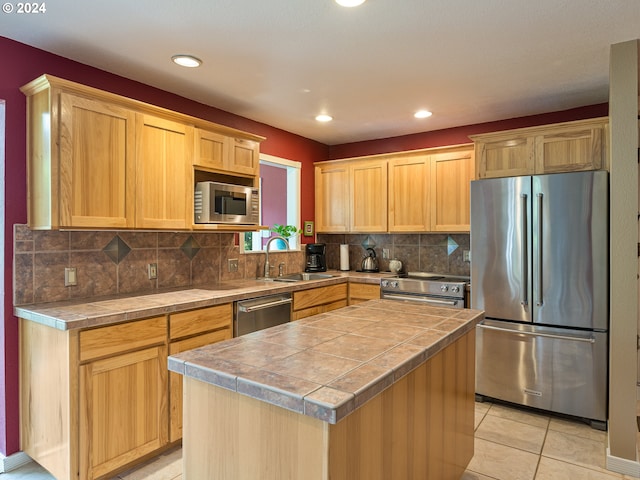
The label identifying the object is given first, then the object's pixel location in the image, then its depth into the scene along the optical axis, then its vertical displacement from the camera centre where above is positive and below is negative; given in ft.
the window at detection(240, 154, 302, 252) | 14.61 +1.73
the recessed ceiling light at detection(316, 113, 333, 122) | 12.88 +3.77
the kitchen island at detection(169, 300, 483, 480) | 3.75 -1.77
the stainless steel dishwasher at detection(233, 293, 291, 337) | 9.78 -2.00
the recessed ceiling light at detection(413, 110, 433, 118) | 12.37 +3.74
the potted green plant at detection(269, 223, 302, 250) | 14.03 +0.16
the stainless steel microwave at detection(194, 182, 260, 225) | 10.18 +0.82
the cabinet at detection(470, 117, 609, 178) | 10.28 +2.27
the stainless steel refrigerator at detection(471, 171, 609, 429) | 9.50 -1.36
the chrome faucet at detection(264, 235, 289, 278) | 13.23 -0.88
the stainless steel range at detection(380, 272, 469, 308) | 12.05 -1.70
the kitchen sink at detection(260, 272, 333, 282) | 13.94 -1.45
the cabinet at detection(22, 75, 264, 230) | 7.55 +1.59
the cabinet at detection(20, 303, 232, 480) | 6.89 -2.91
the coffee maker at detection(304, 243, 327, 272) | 15.29 -0.88
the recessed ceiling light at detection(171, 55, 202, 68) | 8.64 +3.75
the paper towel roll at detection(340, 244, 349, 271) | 16.01 -0.88
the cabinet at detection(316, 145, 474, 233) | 13.19 +1.51
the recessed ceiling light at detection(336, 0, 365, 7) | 6.56 +3.75
